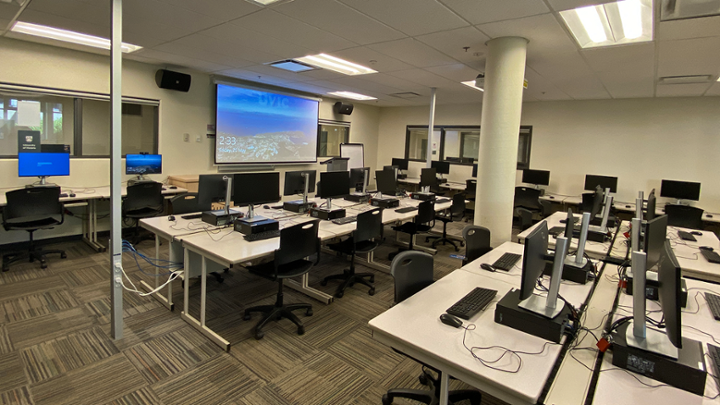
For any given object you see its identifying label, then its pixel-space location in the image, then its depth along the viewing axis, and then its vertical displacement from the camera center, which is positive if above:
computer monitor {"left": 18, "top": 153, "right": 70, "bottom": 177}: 4.59 -0.16
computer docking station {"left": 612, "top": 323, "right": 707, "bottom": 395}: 1.45 -0.74
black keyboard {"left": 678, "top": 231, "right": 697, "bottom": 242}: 3.96 -0.56
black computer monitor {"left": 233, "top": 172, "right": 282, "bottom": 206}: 3.48 -0.25
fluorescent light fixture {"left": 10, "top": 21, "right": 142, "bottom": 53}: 4.17 +1.41
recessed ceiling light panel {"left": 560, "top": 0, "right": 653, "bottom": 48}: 3.07 +1.43
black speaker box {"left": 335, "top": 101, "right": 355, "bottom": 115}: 9.09 +1.46
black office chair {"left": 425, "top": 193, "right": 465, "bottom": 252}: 6.09 -0.68
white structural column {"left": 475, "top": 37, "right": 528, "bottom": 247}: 3.78 +0.42
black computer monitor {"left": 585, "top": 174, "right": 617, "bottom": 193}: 7.00 -0.03
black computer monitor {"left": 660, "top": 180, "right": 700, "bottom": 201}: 6.22 -0.10
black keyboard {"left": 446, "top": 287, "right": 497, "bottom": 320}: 2.00 -0.74
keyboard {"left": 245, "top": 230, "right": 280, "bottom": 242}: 3.22 -0.65
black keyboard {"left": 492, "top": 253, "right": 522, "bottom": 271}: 2.82 -0.68
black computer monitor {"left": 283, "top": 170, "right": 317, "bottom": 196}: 4.41 -0.22
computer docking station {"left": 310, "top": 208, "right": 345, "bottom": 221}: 4.19 -0.54
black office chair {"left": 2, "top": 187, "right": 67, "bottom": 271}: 4.12 -0.71
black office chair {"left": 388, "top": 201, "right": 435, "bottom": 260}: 4.90 -0.70
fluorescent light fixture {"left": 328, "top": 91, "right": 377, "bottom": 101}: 8.24 +1.66
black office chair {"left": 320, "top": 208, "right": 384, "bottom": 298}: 3.90 -0.84
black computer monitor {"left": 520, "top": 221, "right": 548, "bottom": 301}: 1.75 -0.41
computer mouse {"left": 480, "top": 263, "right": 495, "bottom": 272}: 2.78 -0.70
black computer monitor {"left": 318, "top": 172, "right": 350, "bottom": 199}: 4.43 -0.21
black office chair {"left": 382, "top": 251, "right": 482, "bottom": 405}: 2.22 -0.76
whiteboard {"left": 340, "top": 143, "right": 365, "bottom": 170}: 9.26 +0.37
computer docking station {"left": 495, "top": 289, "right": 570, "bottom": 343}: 1.78 -0.72
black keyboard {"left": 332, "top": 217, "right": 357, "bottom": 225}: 4.05 -0.59
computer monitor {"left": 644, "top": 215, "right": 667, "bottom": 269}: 1.94 -0.31
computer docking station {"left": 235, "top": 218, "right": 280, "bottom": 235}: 3.31 -0.58
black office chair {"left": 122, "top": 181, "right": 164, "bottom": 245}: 4.99 -0.61
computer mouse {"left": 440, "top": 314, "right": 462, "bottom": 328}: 1.88 -0.76
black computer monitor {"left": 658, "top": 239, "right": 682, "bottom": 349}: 1.36 -0.44
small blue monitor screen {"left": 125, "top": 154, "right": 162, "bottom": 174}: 5.40 -0.11
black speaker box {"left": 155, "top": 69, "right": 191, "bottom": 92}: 5.75 +1.24
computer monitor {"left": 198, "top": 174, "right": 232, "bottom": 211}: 3.53 -0.27
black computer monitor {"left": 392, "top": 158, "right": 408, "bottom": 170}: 9.77 +0.18
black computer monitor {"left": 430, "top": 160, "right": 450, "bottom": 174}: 9.11 +0.13
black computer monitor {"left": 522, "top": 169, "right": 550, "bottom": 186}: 7.74 +0.00
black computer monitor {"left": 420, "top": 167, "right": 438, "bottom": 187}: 6.51 -0.10
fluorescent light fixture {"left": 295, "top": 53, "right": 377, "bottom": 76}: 5.22 +1.51
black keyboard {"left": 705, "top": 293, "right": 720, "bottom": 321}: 2.16 -0.73
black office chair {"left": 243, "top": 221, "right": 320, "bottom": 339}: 3.01 -0.88
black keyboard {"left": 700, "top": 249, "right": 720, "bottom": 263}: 3.18 -0.62
